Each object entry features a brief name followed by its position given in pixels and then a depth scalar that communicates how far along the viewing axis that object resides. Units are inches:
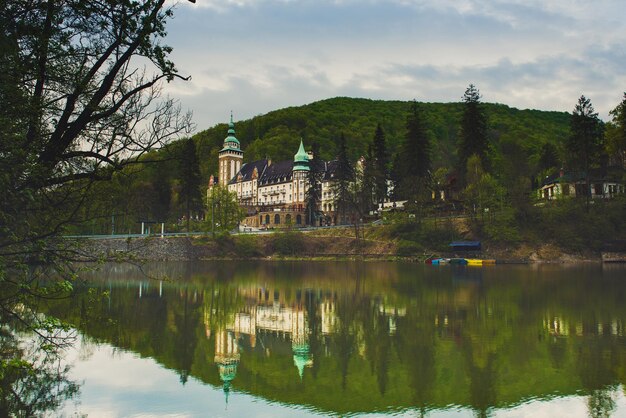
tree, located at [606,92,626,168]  2810.0
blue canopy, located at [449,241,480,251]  2645.2
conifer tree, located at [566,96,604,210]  2834.6
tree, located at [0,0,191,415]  286.5
